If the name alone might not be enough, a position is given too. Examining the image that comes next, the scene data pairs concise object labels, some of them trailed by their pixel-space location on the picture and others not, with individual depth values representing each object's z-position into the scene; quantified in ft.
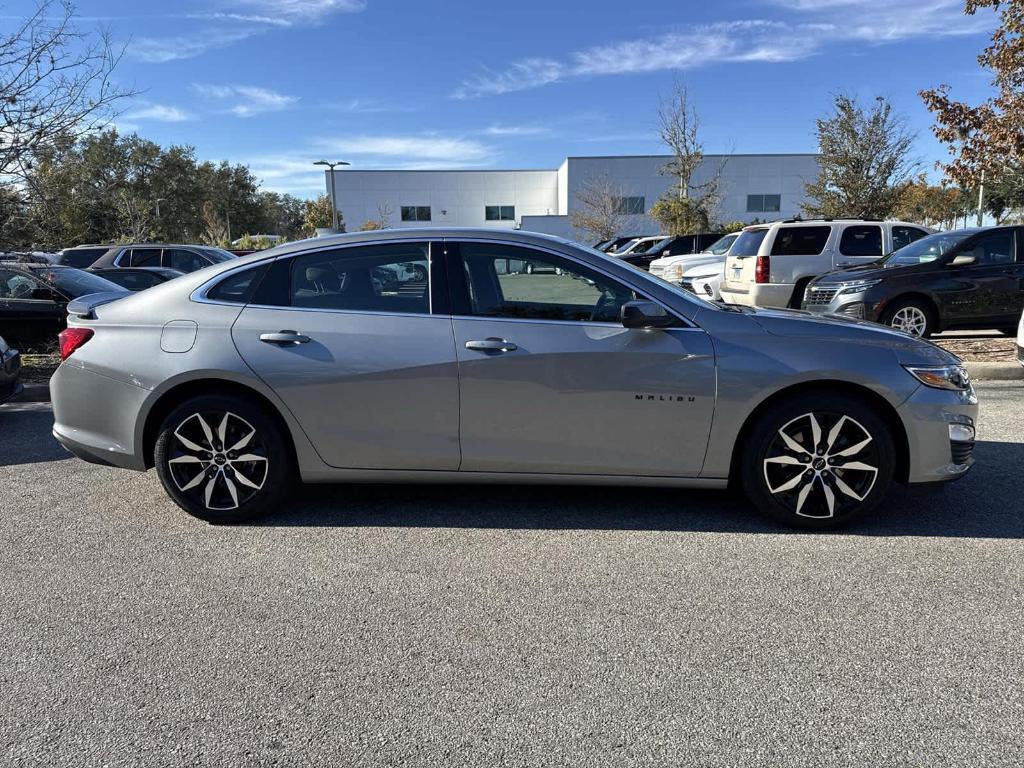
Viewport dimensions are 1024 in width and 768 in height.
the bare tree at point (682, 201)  109.40
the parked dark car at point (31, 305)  30.55
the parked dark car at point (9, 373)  21.97
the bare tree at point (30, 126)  29.14
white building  175.11
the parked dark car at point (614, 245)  91.97
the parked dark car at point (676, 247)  67.46
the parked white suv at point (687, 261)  50.88
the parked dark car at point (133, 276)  40.27
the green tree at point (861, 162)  92.38
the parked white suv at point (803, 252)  40.19
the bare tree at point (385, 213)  185.06
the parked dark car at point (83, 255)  53.42
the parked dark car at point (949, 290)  31.27
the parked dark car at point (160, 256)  52.29
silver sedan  12.80
